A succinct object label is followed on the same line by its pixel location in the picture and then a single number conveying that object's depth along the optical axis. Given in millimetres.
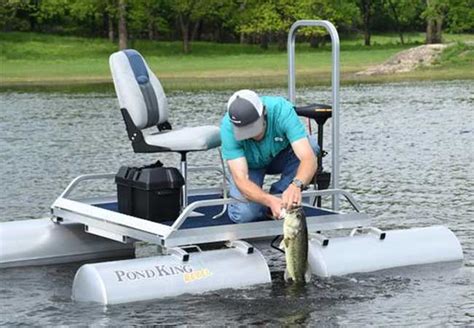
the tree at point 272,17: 66250
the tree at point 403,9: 77188
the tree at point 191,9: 65562
